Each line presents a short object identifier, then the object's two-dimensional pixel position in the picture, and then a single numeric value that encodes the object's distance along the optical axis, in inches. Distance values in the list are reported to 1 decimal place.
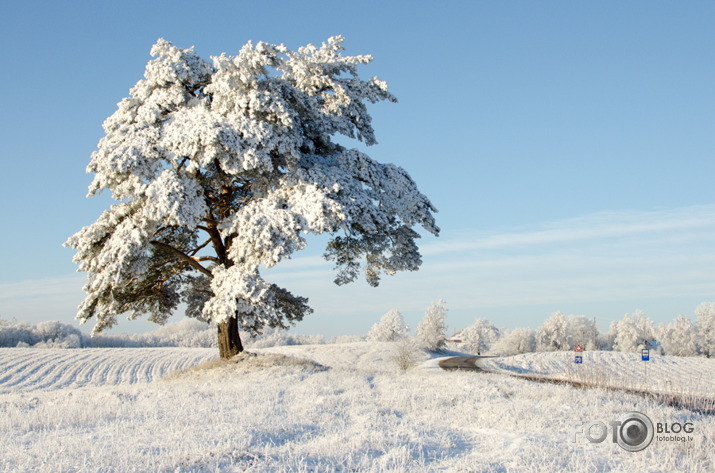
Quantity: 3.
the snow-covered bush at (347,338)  5218.5
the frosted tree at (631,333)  4320.9
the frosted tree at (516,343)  4404.5
